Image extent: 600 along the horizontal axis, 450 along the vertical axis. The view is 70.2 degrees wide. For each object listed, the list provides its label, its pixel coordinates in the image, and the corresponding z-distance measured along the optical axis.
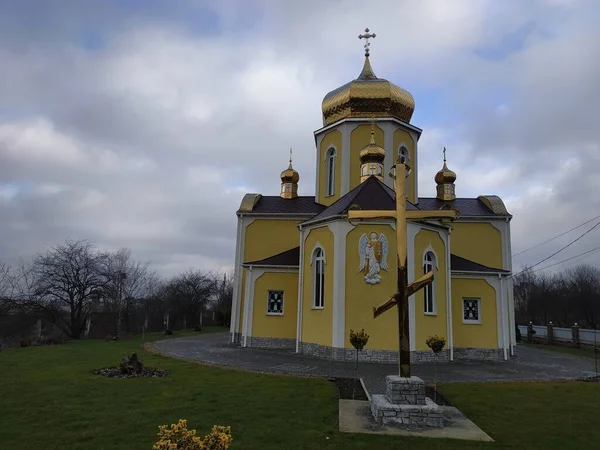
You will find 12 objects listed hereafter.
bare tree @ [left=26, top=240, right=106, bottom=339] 24.03
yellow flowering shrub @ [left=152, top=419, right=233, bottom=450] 3.41
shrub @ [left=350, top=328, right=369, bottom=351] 10.41
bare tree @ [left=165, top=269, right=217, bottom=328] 38.78
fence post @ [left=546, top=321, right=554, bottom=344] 25.73
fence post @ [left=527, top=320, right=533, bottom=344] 27.15
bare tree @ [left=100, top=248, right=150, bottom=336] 26.75
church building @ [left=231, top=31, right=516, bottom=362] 14.05
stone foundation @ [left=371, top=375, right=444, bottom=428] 6.53
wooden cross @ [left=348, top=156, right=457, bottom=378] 6.93
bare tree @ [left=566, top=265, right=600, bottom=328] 44.12
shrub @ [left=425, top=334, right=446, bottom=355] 11.05
